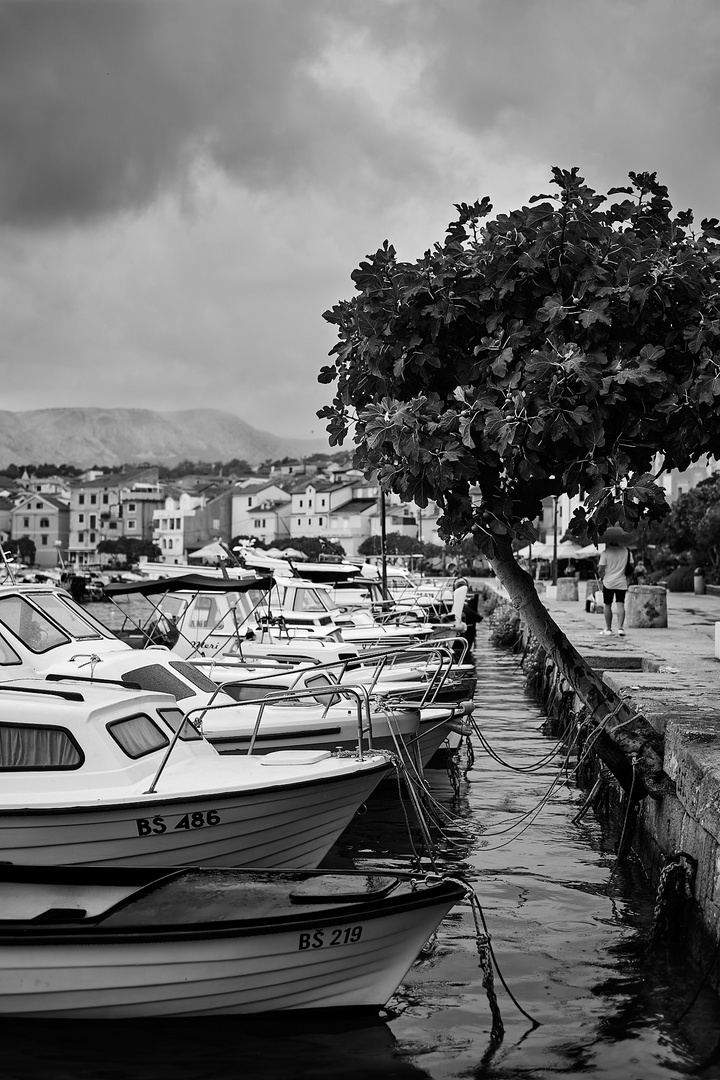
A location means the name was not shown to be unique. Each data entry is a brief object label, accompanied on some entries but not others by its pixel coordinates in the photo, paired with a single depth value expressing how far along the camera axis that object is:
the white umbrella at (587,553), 61.31
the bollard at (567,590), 41.28
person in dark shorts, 22.03
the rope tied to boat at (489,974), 7.71
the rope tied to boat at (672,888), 8.92
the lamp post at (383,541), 37.97
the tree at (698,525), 40.81
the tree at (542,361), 9.47
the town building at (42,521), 159.12
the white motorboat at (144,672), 12.55
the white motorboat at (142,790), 9.33
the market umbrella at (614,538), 22.39
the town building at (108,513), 155.38
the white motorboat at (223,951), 7.51
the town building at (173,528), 142.25
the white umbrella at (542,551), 69.50
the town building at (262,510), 140.00
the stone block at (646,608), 25.73
